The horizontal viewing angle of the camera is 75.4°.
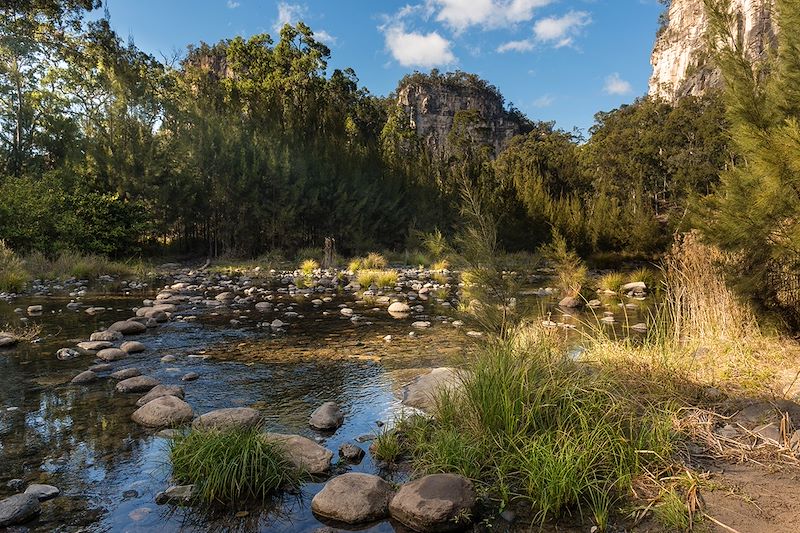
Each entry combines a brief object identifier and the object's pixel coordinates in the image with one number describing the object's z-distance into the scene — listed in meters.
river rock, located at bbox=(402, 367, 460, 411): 4.98
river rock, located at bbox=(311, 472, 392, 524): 3.29
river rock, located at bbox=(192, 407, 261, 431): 4.23
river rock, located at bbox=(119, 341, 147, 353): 7.69
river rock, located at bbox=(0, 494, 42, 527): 3.13
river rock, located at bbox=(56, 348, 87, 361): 7.27
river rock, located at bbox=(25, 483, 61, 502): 3.47
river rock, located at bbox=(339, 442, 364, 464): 4.18
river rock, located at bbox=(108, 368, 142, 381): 6.33
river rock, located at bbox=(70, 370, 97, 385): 6.15
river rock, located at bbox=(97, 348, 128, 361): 7.25
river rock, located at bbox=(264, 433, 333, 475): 3.93
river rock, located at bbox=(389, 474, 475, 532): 3.12
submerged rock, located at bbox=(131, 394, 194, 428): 4.85
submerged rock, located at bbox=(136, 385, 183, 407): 5.42
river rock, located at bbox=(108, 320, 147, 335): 9.05
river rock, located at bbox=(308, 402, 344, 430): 4.86
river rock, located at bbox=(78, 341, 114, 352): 7.81
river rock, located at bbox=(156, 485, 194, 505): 3.47
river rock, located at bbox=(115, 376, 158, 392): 5.89
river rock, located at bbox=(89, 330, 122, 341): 8.42
